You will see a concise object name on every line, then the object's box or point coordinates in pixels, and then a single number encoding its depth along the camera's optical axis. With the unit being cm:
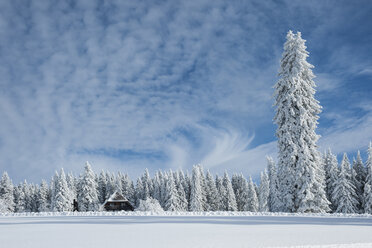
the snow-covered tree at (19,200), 8191
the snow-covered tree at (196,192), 6650
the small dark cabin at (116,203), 5341
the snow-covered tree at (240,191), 8419
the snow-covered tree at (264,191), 7588
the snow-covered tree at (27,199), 8746
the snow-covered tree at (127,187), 8356
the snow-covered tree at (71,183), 8168
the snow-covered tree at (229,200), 7394
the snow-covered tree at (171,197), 6470
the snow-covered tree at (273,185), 5406
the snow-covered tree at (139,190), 8298
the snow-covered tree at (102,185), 8378
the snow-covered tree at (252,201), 7844
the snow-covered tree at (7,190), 7338
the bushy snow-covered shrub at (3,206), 6408
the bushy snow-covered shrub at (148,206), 5079
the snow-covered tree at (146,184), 8038
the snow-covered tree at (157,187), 8119
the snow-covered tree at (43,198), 8357
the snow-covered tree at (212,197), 7356
